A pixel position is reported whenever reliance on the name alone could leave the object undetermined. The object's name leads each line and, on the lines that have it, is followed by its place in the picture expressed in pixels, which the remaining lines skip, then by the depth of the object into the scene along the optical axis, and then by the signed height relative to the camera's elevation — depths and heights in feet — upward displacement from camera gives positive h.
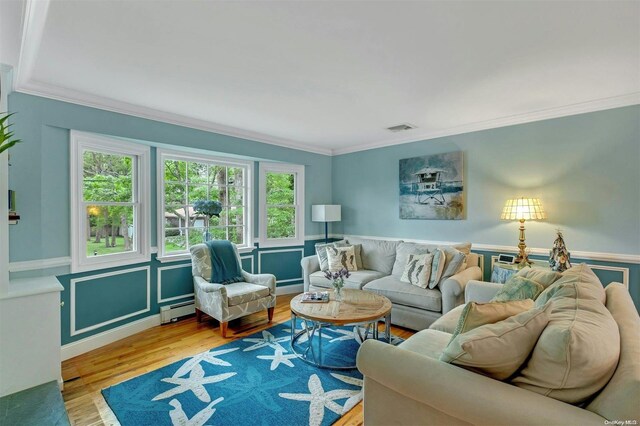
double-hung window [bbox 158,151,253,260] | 12.68 +0.70
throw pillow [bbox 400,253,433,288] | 11.42 -2.16
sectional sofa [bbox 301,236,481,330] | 10.61 -2.70
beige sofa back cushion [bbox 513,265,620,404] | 3.48 -1.69
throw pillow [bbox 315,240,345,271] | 14.30 -1.93
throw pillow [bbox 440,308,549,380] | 4.01 -1.75
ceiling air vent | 13.21 +3.74
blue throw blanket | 12.34 -1.97
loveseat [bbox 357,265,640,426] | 3.30 -2.16
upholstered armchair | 10.71 -2.88
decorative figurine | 10.48 -1.55
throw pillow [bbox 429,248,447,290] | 11.21 -2.02
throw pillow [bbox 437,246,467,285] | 11.22 -1.84
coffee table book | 9.81 -2.71
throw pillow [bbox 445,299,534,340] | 4.81 -1.62
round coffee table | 8.32 -2.78
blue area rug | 6.63 -4.28
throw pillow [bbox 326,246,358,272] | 14.05 -2.05
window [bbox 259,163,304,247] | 16.07 +0.51
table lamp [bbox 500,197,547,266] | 11.10 -0.01
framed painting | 13.75 +1.20
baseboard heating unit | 11.96 -3.83
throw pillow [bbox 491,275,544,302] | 6.79 -1.77
